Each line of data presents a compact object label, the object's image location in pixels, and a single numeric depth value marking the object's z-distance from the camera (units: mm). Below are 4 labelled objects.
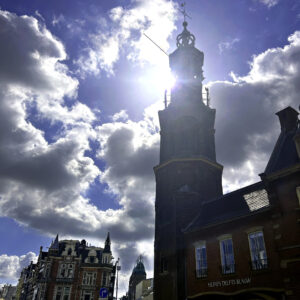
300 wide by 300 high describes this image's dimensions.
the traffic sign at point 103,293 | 19122
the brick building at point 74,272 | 57125
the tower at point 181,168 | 28719
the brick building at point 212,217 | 19609
